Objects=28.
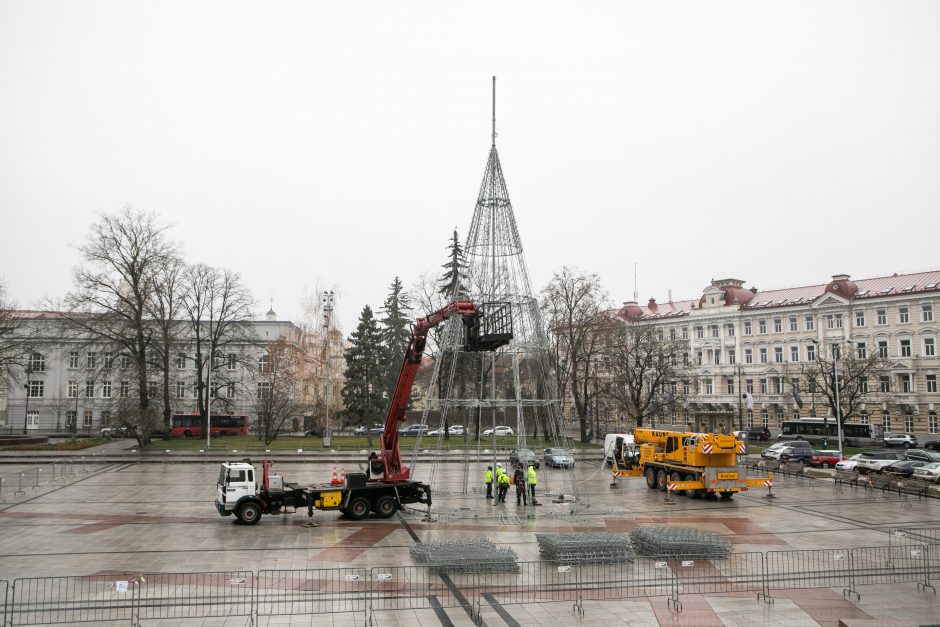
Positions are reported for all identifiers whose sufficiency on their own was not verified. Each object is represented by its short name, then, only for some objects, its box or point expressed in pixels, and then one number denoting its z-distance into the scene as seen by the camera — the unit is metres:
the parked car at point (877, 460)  36.03
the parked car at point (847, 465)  36.59
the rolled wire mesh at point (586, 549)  15.98
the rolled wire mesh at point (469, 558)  15.09
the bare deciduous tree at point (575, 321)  51.09
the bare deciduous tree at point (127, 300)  48.53
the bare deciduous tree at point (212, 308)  54.12
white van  37.59
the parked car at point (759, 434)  60.78
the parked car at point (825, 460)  39.97
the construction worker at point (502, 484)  24.81
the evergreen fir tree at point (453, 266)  56.33
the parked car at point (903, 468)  34.25
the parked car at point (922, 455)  37.97
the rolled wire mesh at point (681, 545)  16.53
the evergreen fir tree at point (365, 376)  56.12
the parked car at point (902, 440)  52.22
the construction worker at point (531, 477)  25.44
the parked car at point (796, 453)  41.12
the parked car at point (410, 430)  58.25
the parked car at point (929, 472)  32.25
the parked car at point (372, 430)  61.73
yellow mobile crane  26.72
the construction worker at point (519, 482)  24.78
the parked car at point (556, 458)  37.81
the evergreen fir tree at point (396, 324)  63.26
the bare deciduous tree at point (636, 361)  51.25
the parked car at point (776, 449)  42.58
